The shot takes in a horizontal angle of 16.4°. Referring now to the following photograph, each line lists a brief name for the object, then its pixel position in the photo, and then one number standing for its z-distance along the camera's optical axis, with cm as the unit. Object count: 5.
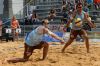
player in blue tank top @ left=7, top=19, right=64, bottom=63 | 1019
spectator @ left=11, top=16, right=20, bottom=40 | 2210
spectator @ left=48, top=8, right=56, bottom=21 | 2419
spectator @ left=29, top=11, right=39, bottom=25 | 2397
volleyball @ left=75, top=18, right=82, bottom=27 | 1207
